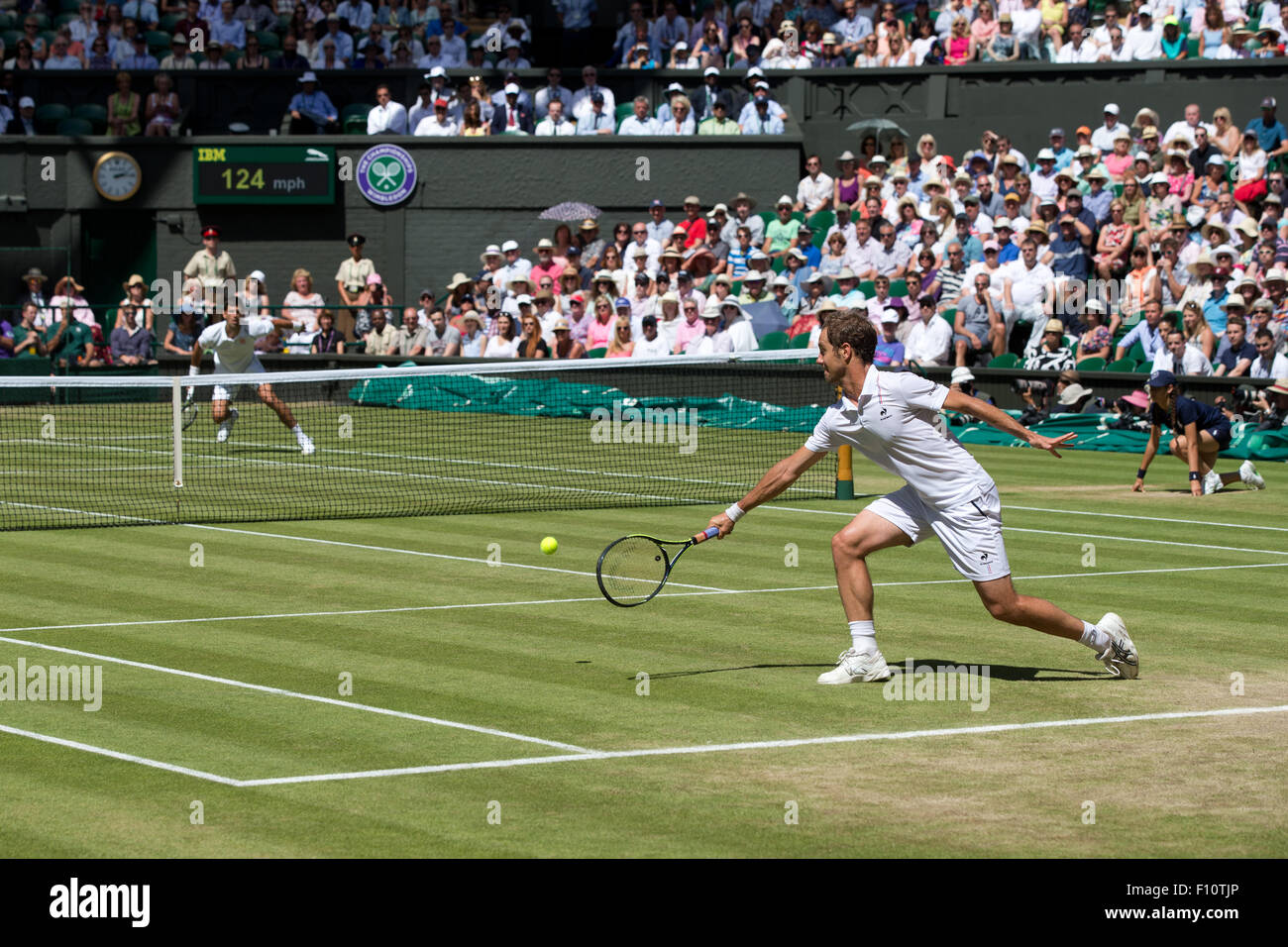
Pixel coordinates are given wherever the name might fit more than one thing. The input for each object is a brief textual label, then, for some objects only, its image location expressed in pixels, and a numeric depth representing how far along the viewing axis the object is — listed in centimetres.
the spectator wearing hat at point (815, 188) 3294
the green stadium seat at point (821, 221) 3219
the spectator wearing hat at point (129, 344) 3494
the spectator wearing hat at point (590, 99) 3572
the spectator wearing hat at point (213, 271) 3584
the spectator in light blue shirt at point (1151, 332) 2544
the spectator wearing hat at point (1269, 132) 2838
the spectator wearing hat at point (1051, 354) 2634
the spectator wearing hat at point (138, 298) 3516
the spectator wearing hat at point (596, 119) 3578
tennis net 1956
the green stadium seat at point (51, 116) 3816
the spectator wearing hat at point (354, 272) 3634
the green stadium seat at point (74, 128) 3797
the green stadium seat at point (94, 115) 3825
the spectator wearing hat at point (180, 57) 3784
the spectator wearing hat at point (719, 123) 3531
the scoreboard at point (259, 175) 3753
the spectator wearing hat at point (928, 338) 2766
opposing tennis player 2353
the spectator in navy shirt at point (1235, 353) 2458
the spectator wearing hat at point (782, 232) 3206
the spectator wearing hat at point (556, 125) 3606
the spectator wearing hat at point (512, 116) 3628
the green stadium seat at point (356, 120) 3766
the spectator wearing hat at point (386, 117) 3694
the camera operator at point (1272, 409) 2388
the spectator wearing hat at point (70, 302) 3491
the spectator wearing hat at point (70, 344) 3469
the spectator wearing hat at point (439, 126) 3678
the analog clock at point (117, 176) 3781
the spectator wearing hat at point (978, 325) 2748
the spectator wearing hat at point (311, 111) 3722
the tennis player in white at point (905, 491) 992
